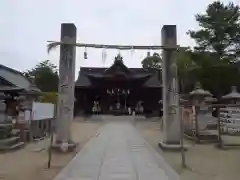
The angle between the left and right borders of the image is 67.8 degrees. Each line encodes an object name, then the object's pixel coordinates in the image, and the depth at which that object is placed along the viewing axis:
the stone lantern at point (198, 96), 10.31
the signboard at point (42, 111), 9.04
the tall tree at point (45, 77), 32.05
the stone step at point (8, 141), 6.83
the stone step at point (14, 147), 6.76
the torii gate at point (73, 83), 6.96
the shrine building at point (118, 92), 22.87
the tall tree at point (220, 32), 22.33
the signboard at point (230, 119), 7.96
